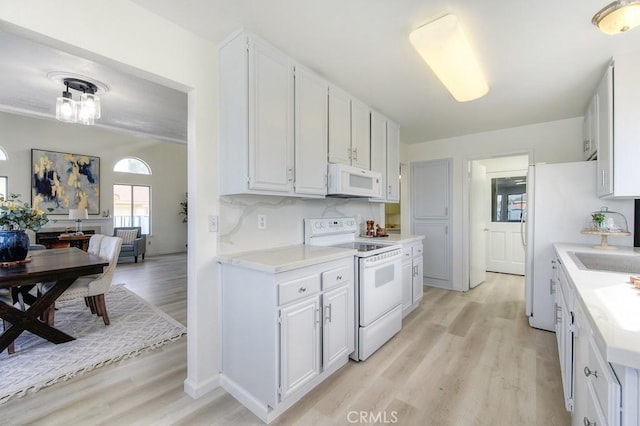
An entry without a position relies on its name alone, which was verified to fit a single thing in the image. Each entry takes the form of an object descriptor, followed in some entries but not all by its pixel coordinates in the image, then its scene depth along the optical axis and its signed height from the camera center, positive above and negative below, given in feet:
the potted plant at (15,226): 8.05 -0.44
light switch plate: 6.26 -0.26
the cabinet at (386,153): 10.44 +2.39
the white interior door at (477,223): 13.73 -0.55
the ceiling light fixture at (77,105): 9.03 +3.53
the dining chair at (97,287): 8.99 -2.61
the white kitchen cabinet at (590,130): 8.20 +2.75
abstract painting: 18.81 +2.18
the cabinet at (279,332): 5.25 -2.53
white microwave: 7.98 +0.96
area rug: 6.68 -3.98
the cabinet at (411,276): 10.04 -2.45
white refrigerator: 8.70 -0.12
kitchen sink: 6.82 -1.26
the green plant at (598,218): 7.84 -0.15
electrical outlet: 7.30 -0.25
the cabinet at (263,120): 5.97 +2.15
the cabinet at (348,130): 8.31 +2.69
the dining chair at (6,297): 9.17 -3.08
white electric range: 7.29 -1.98
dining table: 7.16 -1.89
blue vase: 8.17 -1.05
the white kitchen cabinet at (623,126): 6.35 +2.03
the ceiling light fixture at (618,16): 4.75 +3.50
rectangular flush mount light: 5.54 +3.57
